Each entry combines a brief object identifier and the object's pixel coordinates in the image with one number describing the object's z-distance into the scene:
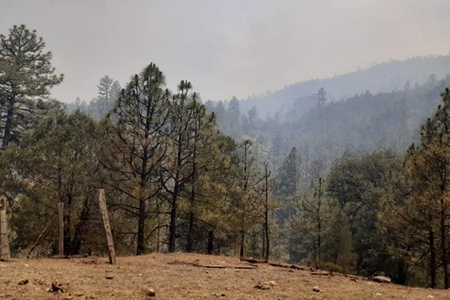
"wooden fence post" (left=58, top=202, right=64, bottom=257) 13.51
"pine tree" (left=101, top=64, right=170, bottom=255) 18.47
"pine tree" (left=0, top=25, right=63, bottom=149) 31.25
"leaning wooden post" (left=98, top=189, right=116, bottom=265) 11.06
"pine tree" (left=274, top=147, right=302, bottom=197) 96.12
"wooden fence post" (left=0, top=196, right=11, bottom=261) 10.30
